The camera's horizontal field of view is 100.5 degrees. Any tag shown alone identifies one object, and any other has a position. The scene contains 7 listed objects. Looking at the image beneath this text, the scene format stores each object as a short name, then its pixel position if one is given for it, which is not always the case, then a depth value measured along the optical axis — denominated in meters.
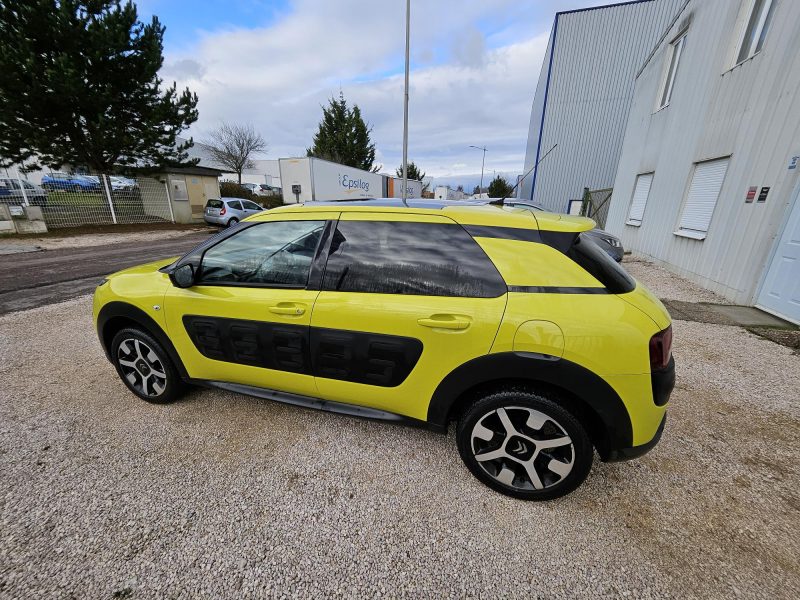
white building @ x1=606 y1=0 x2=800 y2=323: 4.75
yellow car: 1.71
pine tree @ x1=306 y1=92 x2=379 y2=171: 38.12
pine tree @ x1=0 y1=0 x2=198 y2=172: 11.99
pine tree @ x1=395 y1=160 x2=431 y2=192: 57.16
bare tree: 35.03
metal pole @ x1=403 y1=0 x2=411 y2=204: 13.32
